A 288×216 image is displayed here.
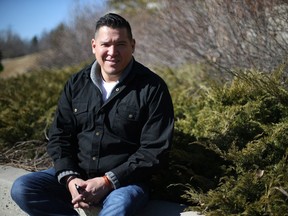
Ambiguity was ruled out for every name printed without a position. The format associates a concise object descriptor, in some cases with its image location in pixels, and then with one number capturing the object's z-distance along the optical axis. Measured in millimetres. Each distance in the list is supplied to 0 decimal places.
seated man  2648
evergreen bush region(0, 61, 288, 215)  2443
